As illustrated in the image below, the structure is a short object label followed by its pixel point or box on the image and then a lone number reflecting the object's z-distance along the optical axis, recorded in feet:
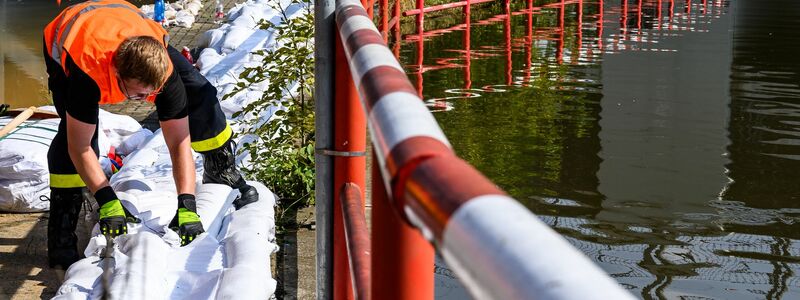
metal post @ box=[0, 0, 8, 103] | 31.77
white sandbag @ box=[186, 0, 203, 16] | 44.37
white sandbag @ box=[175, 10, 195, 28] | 40.98
